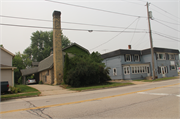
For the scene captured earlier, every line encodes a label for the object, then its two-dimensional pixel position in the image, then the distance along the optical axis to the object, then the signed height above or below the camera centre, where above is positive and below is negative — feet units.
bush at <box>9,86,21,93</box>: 46.98 -6.22
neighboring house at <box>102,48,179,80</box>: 95.35 +3.68
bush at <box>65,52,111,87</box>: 61.00 -1.38
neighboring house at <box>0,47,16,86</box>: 55.72 +2.39
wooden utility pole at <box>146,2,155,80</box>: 78.89 +28.57
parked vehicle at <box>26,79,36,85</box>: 111.16 -8.12
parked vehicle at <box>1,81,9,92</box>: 41.37 -4.23
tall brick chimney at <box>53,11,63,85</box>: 76.43 +10.89
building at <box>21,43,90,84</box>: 82.15 +0.28
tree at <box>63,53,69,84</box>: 67.56 +1.40
